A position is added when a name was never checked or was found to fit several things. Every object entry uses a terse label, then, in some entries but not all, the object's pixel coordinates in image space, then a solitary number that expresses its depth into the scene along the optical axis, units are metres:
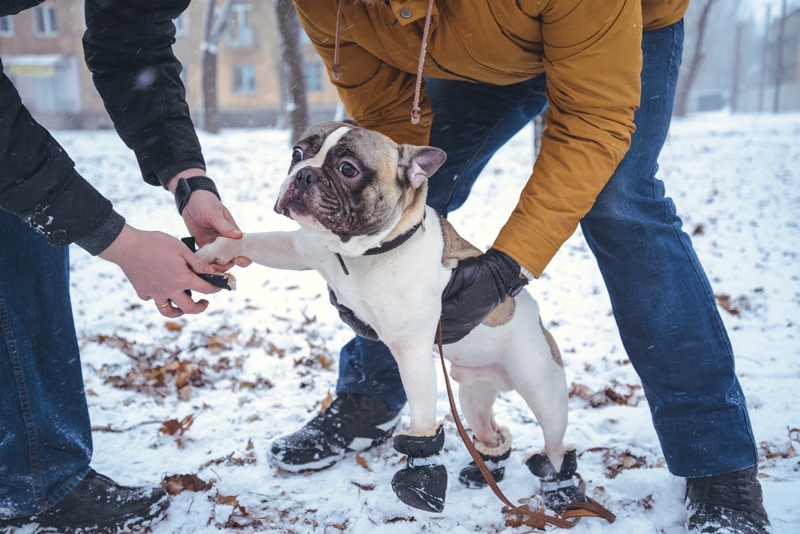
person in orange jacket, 2.07
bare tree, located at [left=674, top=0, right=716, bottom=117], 20.61
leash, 2.21
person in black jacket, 1.90
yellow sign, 29.98
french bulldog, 2.10
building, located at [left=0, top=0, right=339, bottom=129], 29.78
